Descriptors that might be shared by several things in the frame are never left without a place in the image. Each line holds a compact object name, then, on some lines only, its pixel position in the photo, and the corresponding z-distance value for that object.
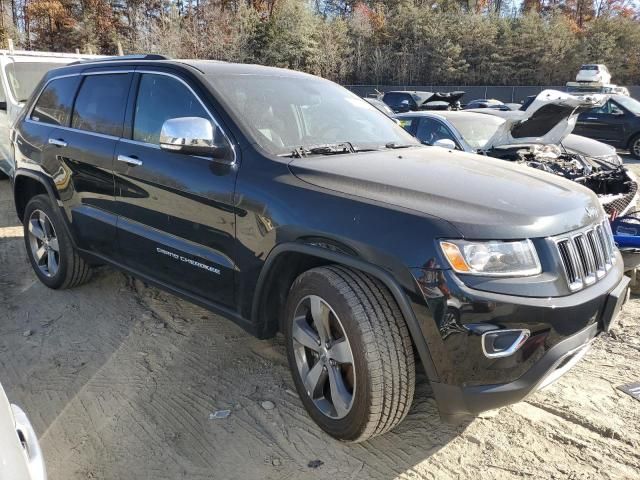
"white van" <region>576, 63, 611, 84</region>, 20.04
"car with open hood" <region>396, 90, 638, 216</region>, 5.56
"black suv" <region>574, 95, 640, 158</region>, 13.04
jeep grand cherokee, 2.24
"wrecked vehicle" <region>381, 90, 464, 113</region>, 17.55
